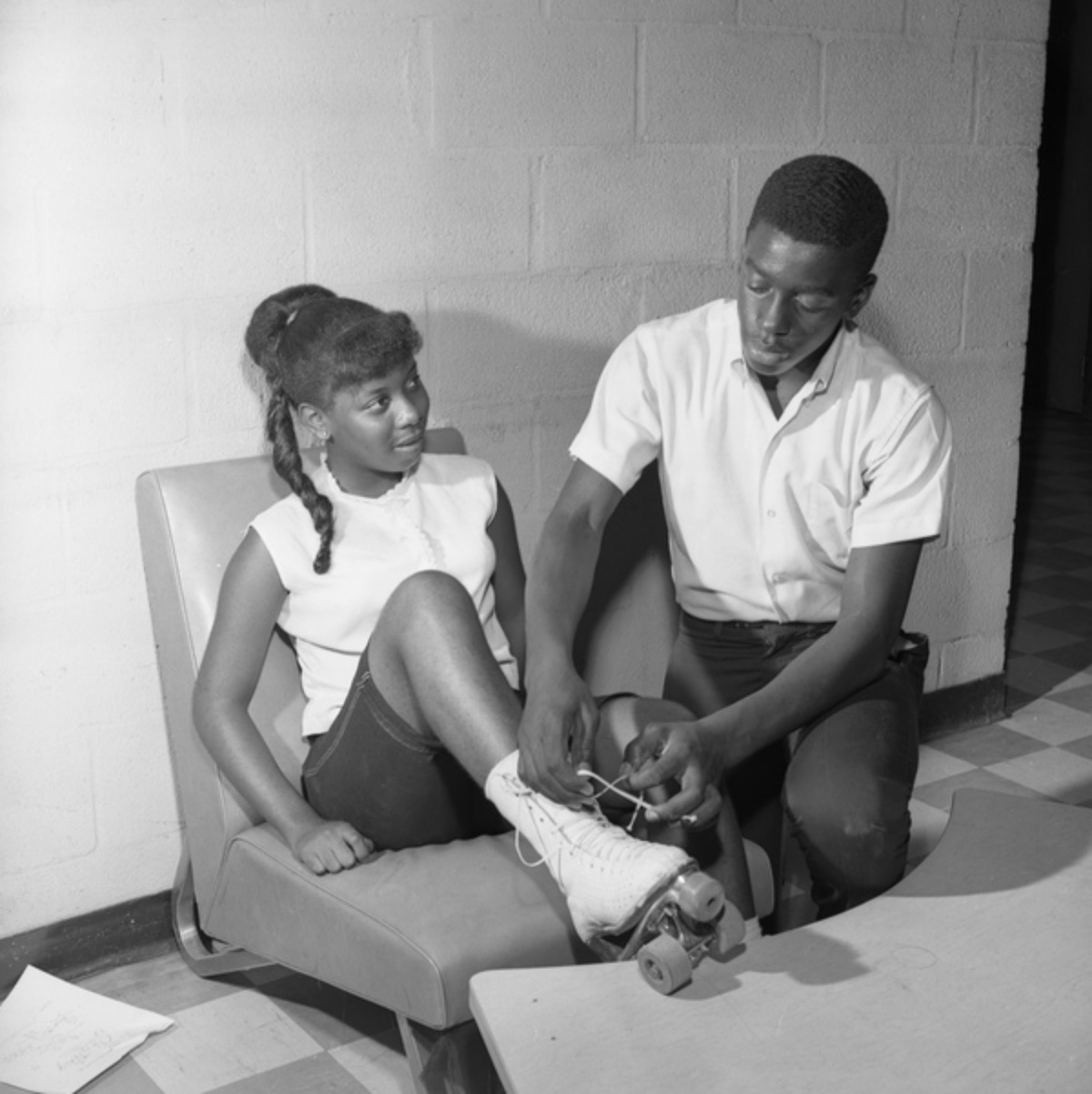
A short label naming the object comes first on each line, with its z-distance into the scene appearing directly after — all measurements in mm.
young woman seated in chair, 1901
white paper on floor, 2016
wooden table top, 1443
